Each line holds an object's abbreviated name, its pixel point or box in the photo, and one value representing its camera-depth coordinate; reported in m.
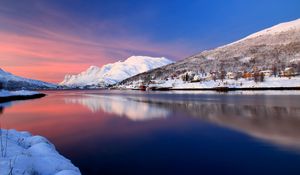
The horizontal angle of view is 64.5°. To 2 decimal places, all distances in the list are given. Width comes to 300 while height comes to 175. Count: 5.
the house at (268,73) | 125.31
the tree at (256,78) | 106.72
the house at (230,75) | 142.50
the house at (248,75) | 129.62
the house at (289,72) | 109.28
